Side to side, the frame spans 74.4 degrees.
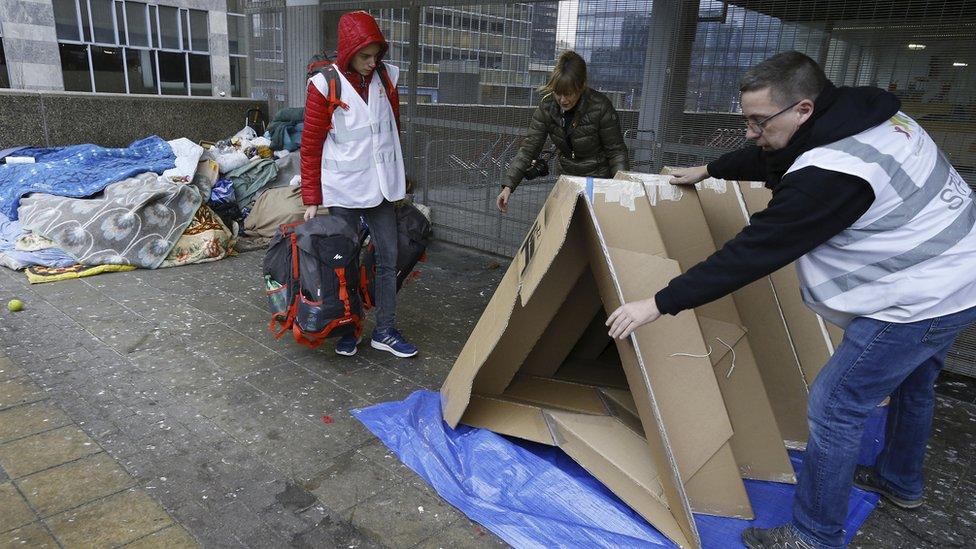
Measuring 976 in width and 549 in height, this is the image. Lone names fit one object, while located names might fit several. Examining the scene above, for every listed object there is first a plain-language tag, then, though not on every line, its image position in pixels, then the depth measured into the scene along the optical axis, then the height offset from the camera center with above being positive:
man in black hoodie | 1.85 -0.40
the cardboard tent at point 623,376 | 2.34 -1.11
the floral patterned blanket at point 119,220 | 5.15 -1.22
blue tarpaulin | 2.32 -1.52
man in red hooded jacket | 3.33 -0.33
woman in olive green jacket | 3.67 -0.23
